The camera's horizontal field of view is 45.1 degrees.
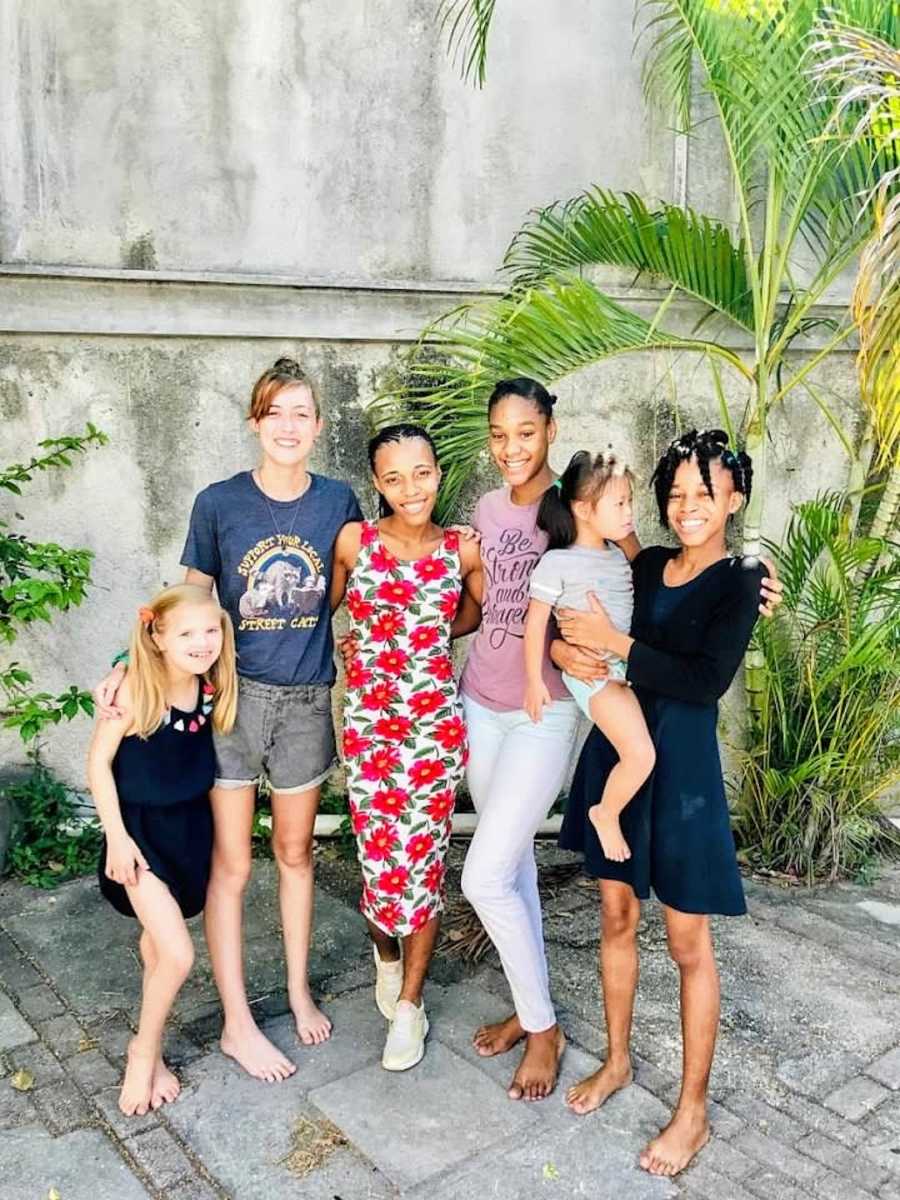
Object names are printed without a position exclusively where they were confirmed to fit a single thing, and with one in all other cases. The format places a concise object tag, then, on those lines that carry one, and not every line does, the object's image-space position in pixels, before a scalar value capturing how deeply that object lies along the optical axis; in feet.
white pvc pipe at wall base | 16.28
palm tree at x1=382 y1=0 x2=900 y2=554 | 12.42
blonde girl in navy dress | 9.61
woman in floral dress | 10.19
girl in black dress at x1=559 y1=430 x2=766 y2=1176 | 8.66
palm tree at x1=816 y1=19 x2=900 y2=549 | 11.02
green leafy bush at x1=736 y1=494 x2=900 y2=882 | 14.82
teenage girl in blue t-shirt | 10.21
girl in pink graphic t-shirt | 9.82
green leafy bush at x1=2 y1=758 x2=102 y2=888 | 15.03
